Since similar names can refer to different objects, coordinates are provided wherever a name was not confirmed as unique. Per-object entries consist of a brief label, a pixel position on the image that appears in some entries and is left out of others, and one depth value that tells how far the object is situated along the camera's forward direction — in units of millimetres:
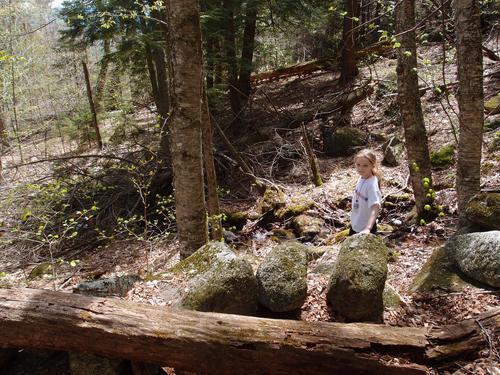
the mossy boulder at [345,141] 11250
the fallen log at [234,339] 2893
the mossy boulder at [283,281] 3715
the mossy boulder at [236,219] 8898
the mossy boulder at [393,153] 9656
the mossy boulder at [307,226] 7738
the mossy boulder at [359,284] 3543
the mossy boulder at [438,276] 3936
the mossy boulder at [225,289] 3586
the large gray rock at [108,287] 3911
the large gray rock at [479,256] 3650
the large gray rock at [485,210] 4316
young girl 4641
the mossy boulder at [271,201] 8922
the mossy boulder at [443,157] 8695
